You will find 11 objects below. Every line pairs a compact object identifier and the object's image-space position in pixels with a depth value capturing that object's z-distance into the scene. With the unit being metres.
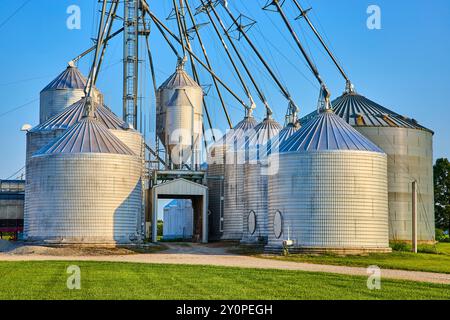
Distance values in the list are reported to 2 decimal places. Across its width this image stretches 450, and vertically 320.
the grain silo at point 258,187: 67.38
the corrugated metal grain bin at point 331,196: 54.38
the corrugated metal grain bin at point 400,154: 71.50
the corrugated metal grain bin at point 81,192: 60.44
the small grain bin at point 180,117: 80.94
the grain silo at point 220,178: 79.81
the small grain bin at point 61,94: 86.56
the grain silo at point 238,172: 76.28
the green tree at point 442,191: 108.25
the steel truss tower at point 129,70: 83.25
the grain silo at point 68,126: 74.25
